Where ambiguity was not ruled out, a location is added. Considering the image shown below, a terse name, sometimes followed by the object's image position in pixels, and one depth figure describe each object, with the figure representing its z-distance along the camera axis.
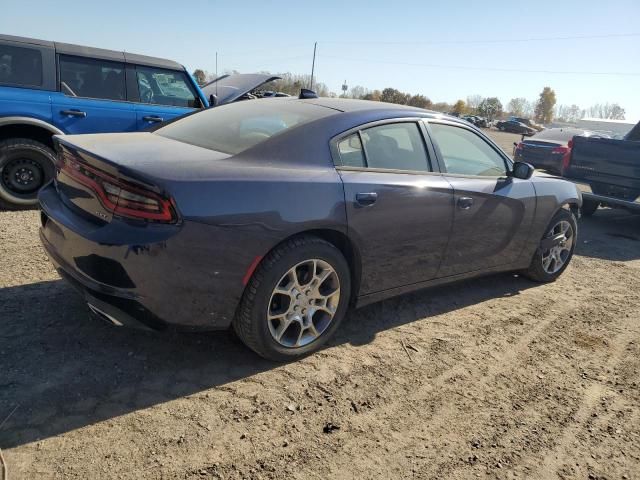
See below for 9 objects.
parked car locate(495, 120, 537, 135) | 57.95
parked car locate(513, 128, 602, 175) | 11.03
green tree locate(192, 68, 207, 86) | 61.52
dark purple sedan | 2.46
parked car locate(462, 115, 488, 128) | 57.01
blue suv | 5.37
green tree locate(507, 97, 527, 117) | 140.00
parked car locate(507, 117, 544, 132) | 64.18
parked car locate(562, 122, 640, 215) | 7.37
